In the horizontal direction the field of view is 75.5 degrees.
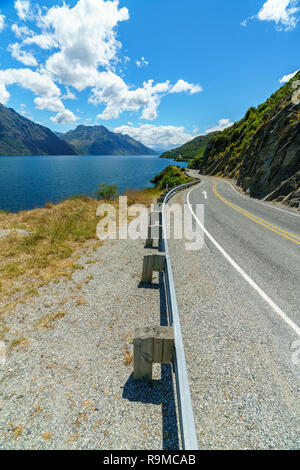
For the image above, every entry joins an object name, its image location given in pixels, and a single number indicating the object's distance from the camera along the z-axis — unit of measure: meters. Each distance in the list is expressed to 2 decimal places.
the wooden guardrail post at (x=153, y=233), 7.04
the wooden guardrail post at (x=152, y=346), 2.52
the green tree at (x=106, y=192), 20.38
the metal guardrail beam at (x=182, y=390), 1.62
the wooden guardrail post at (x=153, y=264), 4.91
